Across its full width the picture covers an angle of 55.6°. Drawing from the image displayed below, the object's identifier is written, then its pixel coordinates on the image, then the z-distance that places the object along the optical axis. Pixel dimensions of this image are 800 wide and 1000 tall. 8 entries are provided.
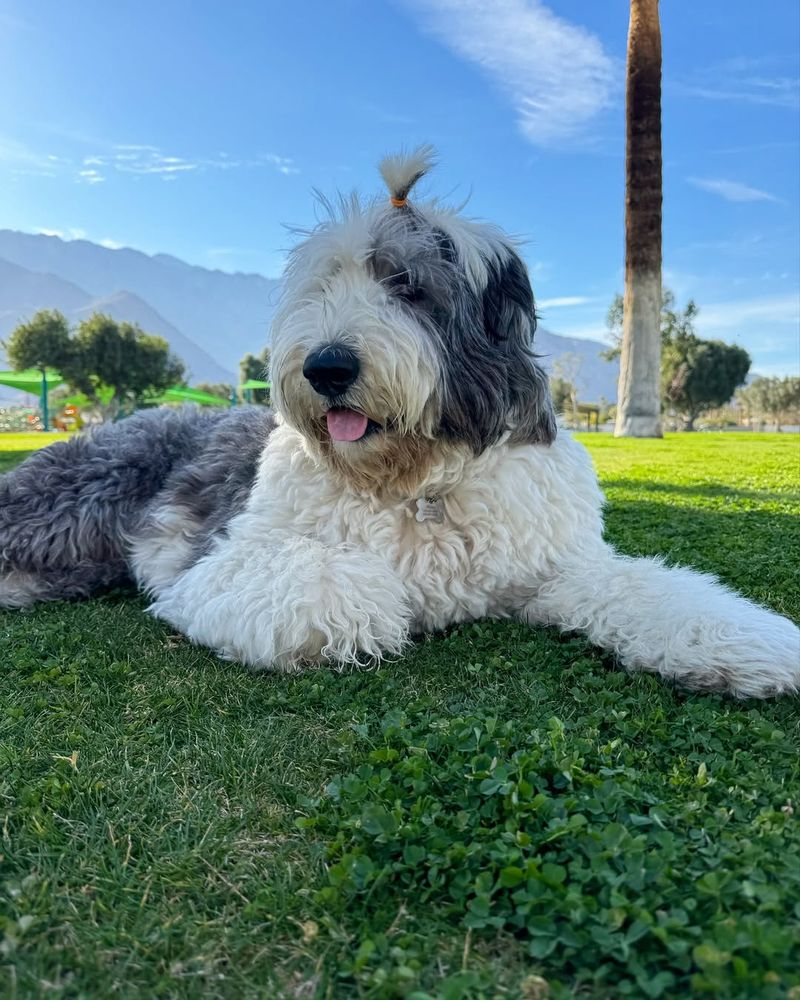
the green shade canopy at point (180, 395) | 44.58
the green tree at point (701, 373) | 46.47
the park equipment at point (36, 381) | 36.12
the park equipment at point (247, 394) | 51.49
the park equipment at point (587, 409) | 48.54
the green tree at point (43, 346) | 40.59
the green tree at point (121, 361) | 42.88
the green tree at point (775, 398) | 56.28
